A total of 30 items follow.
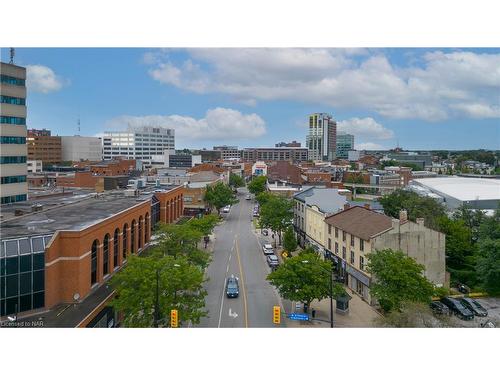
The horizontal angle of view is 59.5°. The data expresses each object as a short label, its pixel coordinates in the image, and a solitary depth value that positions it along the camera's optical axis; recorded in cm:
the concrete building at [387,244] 3956
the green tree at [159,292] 2755
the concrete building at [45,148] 16994
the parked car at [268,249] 5632
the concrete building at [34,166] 14325
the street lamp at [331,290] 3061
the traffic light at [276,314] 2830
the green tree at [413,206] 5858
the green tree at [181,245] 3984
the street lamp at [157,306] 2711
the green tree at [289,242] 5584
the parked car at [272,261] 4982
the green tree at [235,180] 15000
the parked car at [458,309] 3459
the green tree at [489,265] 3828
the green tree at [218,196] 9069
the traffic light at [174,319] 2603
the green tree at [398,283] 3133
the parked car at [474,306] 3544
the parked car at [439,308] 3470
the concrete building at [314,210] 5477
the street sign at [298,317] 3086
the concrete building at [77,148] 18650
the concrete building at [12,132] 5262
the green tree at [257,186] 12212
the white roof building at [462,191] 7819
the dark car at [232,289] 3872
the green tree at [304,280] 3309
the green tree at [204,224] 5670
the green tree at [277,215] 6322
